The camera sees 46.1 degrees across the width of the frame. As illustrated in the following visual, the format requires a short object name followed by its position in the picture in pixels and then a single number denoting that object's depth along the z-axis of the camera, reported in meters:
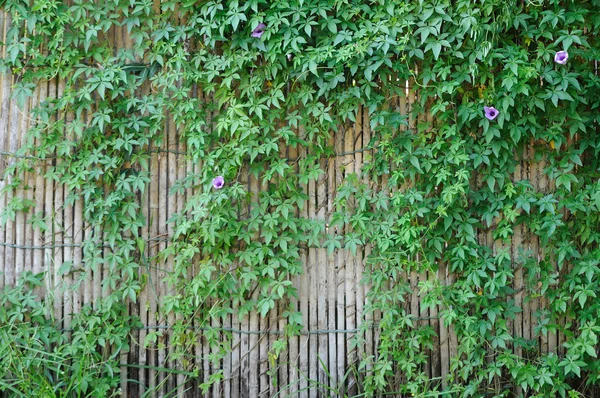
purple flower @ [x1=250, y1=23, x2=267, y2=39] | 3.89
